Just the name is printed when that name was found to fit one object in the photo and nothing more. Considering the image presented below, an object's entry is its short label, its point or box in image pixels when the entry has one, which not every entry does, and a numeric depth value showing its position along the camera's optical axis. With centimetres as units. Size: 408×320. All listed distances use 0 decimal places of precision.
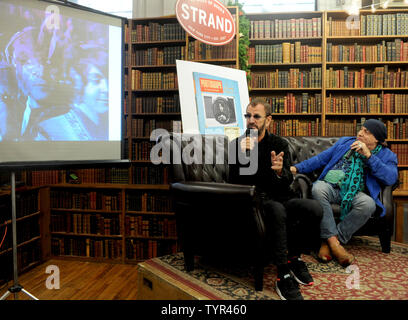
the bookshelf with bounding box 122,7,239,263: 351
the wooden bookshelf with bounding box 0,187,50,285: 275
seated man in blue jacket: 208
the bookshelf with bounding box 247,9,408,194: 357
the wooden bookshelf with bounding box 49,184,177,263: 350
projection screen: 164
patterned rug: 160
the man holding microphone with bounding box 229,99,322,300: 155
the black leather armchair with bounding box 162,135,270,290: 150
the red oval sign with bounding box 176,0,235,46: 206
